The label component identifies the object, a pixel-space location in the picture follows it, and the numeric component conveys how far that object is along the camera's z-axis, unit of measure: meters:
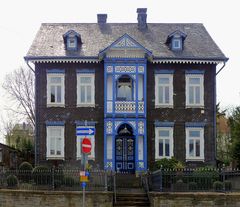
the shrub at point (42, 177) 25.25
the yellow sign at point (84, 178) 20.94
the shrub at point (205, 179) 24.64
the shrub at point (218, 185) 24.36
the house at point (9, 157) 40.78
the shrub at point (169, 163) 31.02
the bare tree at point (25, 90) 52.00
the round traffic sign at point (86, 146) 20.37
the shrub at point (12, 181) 25.53
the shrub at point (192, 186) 24.60
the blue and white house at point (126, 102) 32.69
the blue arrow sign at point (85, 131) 20.81
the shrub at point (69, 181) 25.05
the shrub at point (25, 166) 29.99
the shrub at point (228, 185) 24.61
